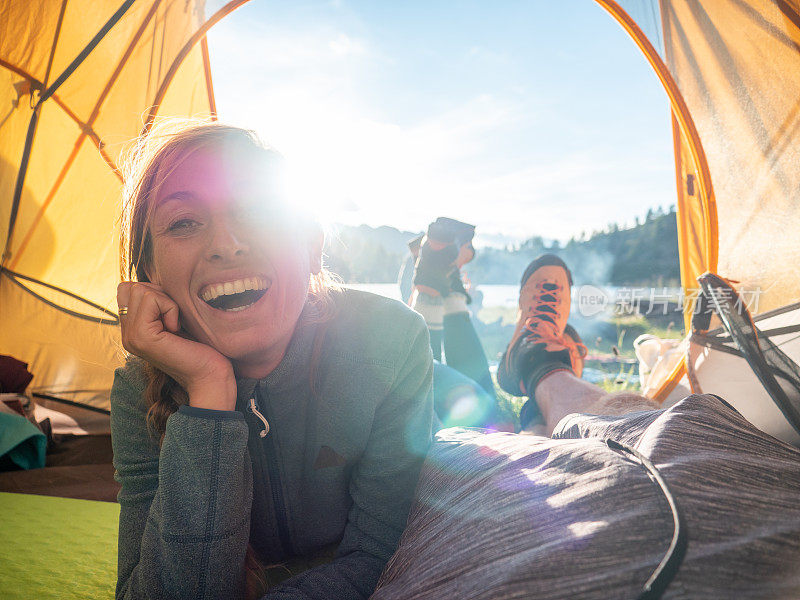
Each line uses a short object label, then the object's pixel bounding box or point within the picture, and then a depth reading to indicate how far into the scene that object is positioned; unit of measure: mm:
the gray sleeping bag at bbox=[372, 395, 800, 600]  395
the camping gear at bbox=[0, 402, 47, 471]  1632
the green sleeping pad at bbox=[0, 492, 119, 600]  995
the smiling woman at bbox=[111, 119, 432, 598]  758
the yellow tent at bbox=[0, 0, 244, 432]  1969
